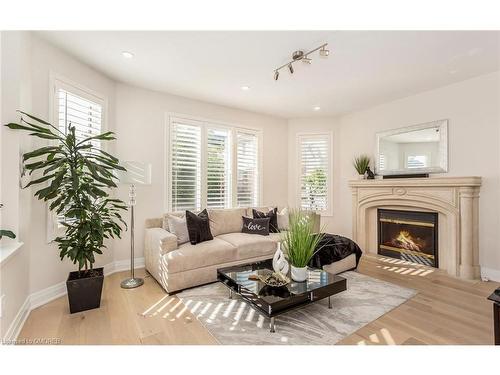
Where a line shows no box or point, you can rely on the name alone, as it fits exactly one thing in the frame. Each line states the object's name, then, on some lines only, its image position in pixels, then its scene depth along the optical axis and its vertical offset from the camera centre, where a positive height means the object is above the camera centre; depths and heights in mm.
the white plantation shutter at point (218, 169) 4250 +381
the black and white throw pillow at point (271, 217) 4012 -453
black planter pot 2260 -996
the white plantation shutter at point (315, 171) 5059 +422
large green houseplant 2154 -198
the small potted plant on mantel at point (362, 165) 4453 +499
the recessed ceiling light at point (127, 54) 2644 +1532
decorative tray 2186 -847
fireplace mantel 3191 -248
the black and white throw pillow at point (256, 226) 3775 -578
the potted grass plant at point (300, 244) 2238 -513
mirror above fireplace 3607 +688
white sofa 2738 -804
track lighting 2439 +1499
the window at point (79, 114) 2674 +910
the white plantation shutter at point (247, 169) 4641 +420
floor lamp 2900 +134
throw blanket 3121 -823
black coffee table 1930 -892
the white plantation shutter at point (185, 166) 3904 +395
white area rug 1914 -1181
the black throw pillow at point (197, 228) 3166 -526
